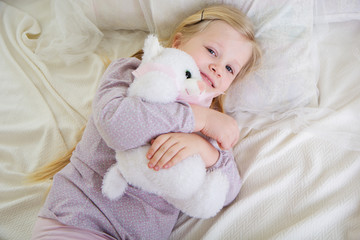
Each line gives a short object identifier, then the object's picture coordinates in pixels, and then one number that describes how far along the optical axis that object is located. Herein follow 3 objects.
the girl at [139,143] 0.68
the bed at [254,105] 0.80
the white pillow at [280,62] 0.96
